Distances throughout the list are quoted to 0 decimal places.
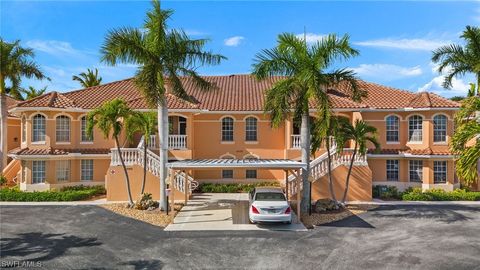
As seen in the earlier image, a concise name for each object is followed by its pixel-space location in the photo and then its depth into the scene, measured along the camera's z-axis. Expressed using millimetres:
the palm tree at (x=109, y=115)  18953
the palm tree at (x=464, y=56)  23297
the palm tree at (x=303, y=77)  17203
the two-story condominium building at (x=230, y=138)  24594
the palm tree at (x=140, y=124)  19516
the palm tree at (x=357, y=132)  19016
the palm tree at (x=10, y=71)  27344
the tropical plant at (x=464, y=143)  12297
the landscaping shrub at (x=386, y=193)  23203
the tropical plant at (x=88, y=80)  42312
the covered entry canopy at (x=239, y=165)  16828
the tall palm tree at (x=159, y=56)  17594
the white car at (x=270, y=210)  15633
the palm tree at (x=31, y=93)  43944
